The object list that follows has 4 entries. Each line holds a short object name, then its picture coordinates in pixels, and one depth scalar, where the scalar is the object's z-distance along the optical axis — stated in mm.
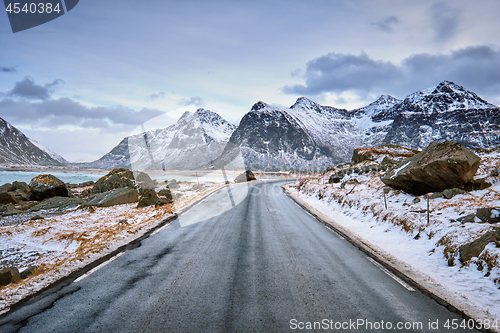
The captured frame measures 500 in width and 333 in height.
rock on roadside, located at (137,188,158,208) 13376
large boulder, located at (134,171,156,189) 23289
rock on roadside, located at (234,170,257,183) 42700
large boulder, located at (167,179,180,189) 28141
